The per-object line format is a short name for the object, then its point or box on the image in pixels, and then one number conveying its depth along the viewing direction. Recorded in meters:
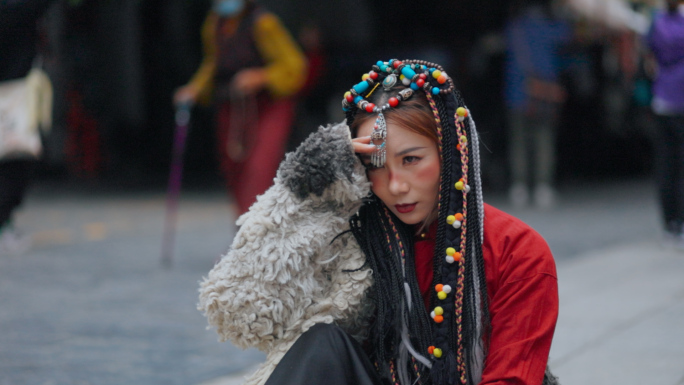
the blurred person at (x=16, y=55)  6.77
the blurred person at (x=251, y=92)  9.48
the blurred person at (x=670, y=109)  10.43
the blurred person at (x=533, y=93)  15.42
